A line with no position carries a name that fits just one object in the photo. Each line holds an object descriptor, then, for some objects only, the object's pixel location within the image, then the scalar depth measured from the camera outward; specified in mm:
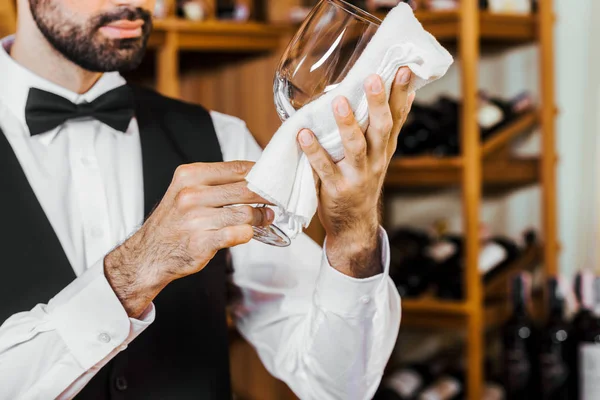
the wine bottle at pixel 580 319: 2061
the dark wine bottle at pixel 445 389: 2453
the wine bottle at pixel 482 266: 2408
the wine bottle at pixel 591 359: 1996
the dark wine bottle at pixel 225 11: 2539
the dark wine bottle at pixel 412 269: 2465
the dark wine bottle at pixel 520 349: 2195
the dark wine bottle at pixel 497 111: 2451
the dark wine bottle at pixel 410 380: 2457
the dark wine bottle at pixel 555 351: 2125
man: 864
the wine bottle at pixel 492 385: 2449
